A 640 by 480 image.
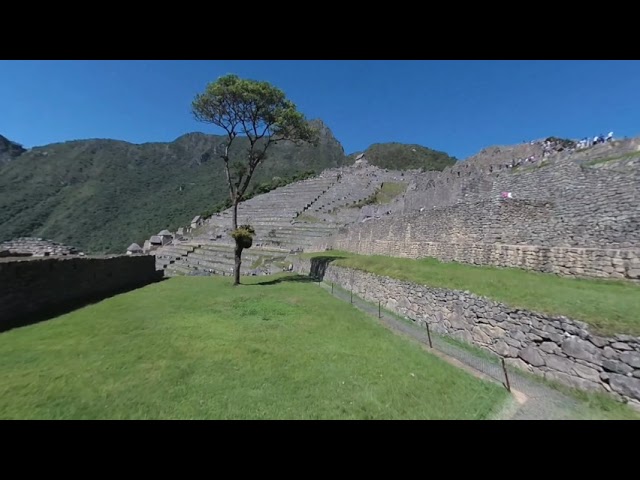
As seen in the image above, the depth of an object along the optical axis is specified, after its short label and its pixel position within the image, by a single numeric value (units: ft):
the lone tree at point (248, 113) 53.57
